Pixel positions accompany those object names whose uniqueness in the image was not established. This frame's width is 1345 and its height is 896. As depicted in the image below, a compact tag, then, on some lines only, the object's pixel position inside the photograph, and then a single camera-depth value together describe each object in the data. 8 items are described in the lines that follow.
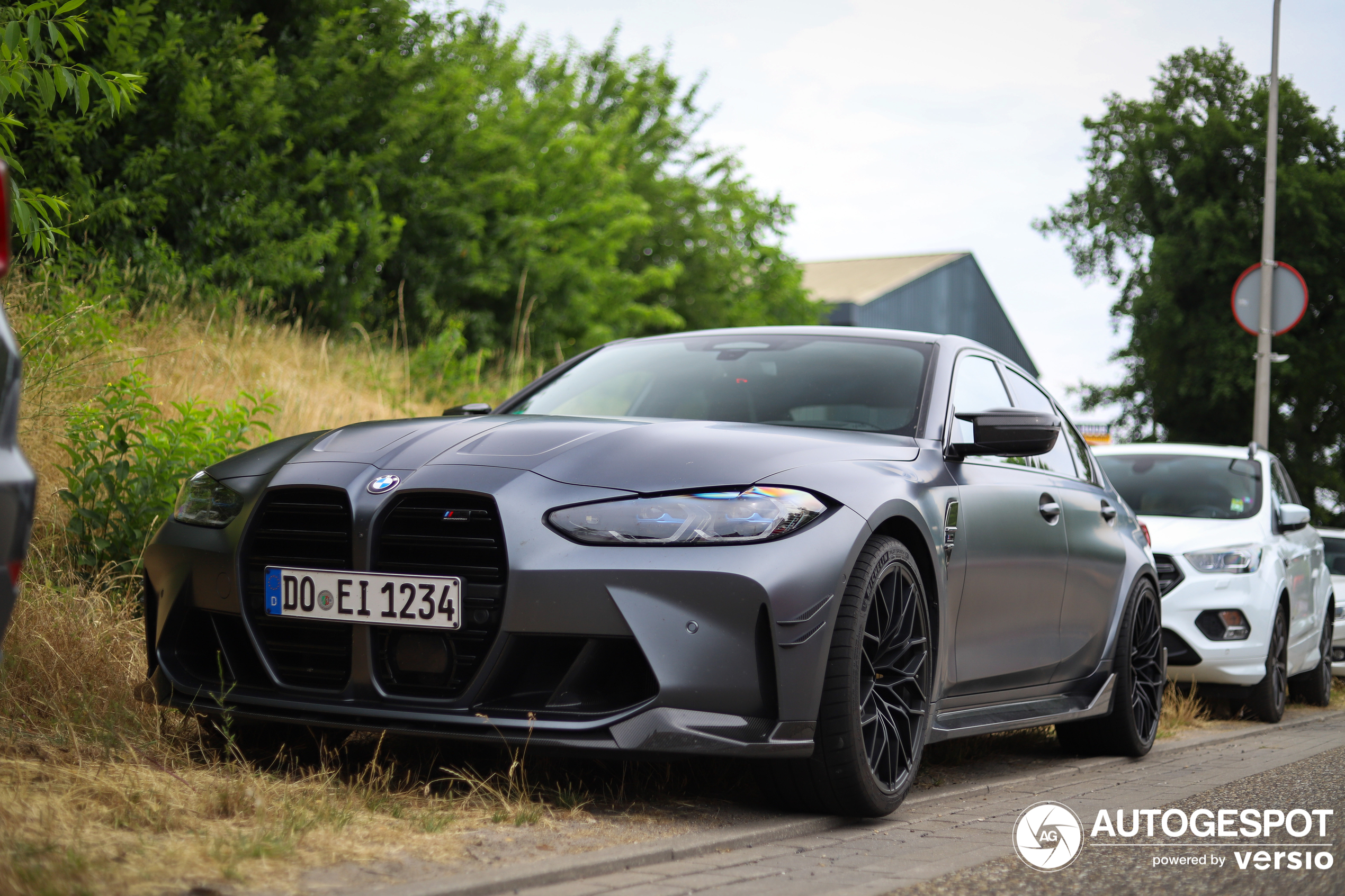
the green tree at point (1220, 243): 25.83
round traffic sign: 18.05
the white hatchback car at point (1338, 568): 12.59
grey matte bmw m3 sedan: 3.50
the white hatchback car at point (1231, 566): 8.09
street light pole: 18.16
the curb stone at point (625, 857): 2.87
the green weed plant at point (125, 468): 5.95
